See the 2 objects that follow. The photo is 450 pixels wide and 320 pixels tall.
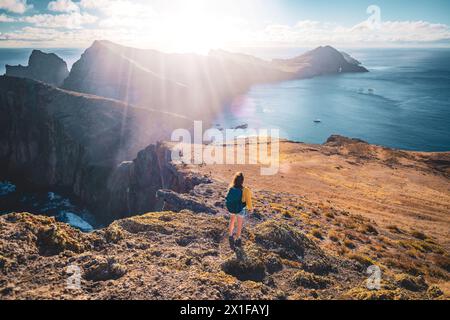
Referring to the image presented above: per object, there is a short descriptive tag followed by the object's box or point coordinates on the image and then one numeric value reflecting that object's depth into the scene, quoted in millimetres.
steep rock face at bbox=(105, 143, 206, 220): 33225
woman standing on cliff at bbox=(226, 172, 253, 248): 12102
